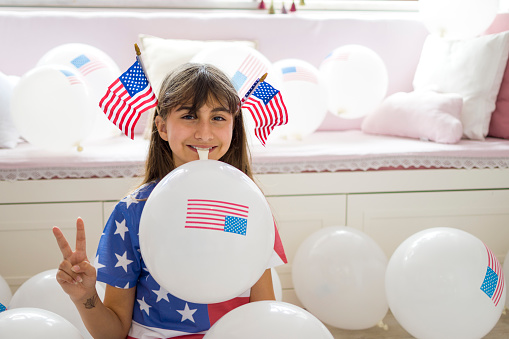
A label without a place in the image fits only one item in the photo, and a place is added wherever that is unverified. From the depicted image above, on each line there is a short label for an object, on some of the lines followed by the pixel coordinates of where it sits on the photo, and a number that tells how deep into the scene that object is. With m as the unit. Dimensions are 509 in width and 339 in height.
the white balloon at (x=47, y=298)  1.37
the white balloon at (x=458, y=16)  2.37
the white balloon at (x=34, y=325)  0.94
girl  1.01
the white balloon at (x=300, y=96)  2.14
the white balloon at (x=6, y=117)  2.04
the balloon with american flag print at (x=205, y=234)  0.82
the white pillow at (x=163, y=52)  2.34
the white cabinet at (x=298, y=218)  2.00
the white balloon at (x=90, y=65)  2.04
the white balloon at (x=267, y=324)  0.91
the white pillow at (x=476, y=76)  2.34
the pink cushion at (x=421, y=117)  2.23
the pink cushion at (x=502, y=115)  2.37
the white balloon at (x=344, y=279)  1.70
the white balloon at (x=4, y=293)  1.60
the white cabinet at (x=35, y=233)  1.88
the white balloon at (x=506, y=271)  1.79
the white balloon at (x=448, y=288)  1.46
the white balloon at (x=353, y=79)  2.33
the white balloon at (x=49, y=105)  1.82
